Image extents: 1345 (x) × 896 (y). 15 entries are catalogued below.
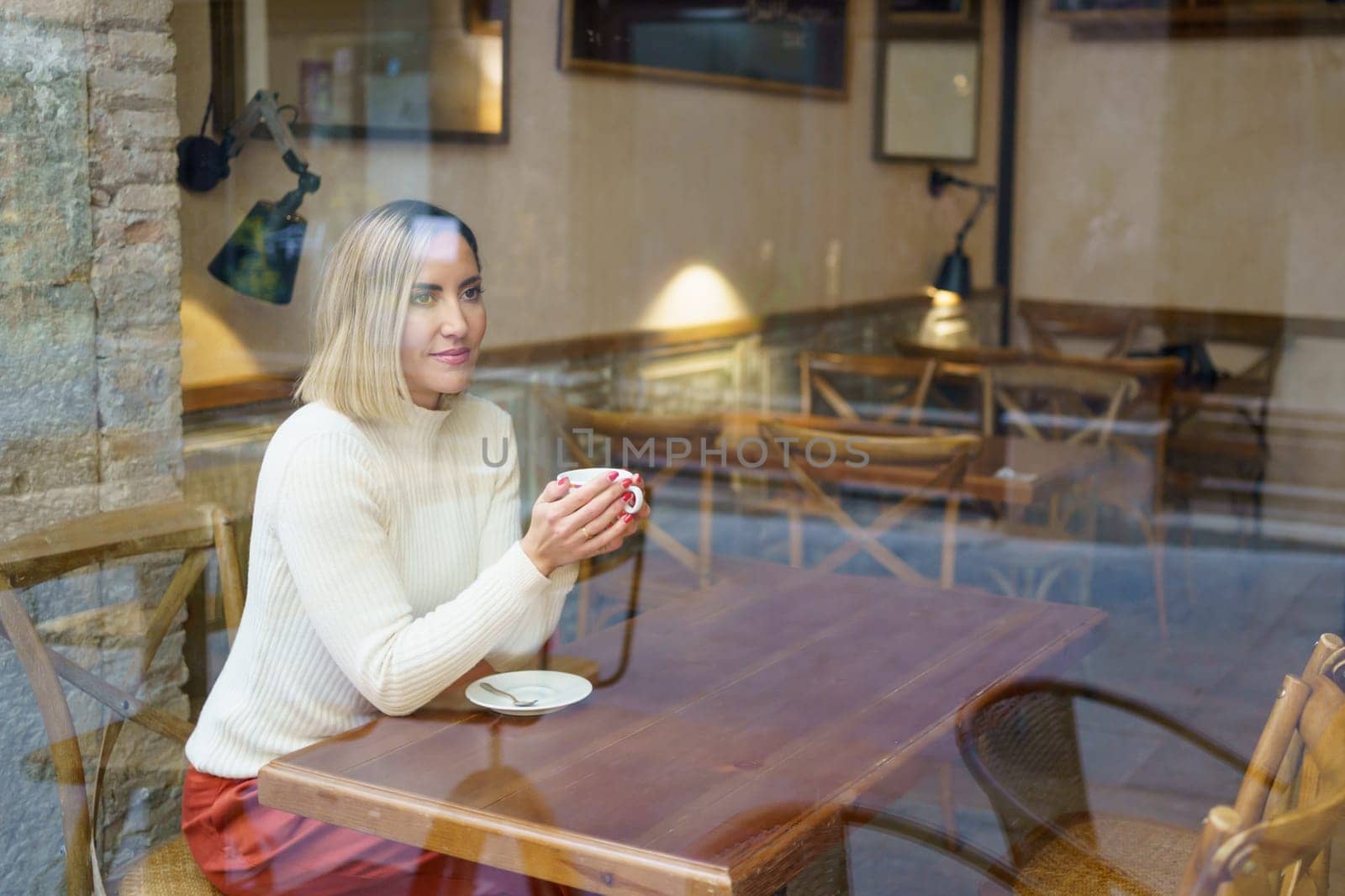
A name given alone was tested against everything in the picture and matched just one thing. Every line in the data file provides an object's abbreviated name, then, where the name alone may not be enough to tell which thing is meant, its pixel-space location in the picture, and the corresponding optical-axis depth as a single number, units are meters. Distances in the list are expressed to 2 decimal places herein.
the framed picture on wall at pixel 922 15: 4.12
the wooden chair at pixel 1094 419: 3.84
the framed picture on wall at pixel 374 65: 2.62
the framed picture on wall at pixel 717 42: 3.55
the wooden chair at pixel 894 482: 2.92
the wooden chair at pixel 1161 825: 1.10
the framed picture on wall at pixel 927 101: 4.14
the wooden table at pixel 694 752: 1.31
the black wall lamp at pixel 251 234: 2.43
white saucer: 1.58
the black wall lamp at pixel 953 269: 4.21
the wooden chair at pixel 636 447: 2.84
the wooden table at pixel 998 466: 3.06
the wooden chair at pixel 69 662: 2.02
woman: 1.58
